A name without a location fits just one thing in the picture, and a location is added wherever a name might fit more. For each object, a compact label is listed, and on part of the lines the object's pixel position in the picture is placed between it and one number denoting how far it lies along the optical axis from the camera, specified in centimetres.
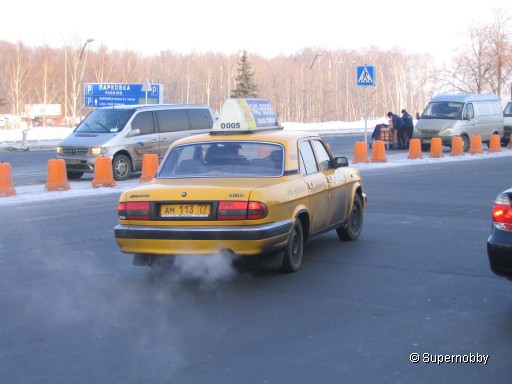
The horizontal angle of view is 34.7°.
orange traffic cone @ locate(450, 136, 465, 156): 2856
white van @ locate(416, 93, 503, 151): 3080
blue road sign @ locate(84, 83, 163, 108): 4262
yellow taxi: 743
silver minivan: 1950
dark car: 613
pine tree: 7886
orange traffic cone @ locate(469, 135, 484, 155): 2912
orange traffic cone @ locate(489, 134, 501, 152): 3048
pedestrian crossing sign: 2608
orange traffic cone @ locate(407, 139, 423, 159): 2655
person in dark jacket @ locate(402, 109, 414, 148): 3305
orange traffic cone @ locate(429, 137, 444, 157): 2727
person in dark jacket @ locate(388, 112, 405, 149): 3284
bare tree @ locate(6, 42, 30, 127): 7894
